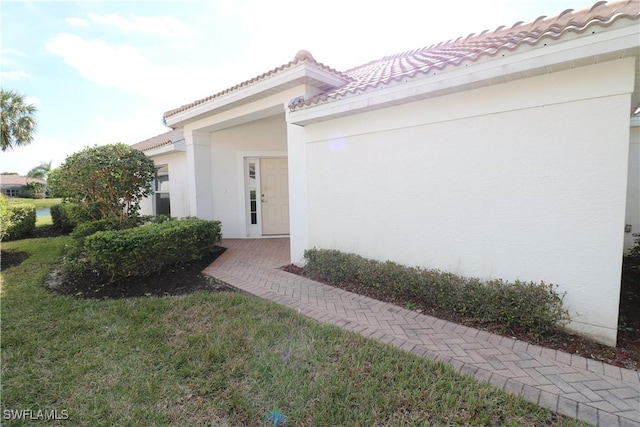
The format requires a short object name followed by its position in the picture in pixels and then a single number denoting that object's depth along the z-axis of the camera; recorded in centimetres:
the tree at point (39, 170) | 4456
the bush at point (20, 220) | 1021
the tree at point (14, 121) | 1908
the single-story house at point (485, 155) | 313
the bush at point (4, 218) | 868
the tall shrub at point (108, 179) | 684
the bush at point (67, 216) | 1001
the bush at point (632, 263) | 554
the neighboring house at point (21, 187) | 3703
